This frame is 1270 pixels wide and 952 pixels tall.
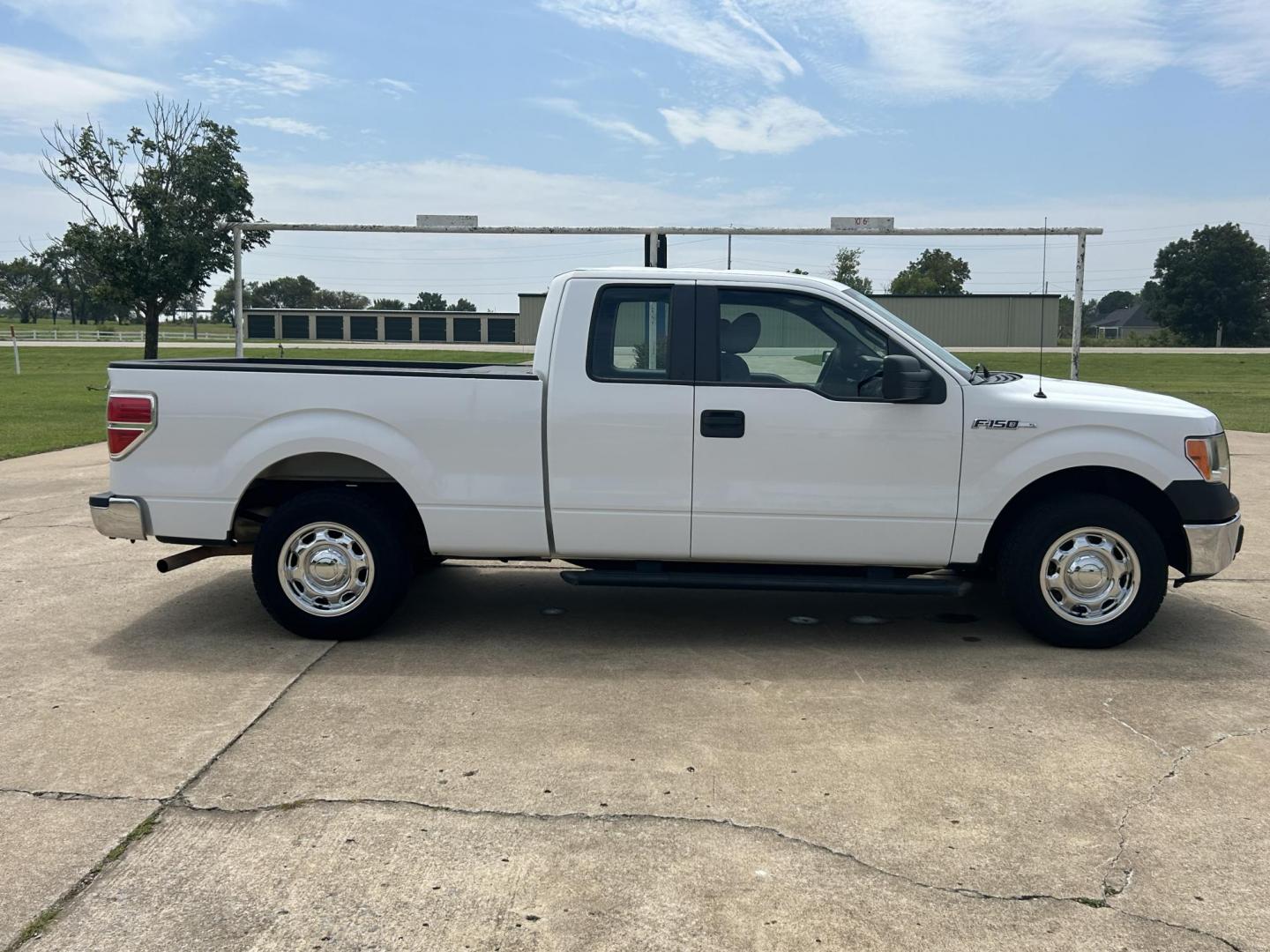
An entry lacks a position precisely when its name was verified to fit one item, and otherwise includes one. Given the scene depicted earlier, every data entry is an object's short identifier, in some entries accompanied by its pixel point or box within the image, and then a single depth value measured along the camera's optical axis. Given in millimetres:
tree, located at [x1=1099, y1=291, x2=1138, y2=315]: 136500
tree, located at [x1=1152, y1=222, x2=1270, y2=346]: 86688
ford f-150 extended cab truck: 5312
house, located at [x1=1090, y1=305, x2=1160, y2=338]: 116738
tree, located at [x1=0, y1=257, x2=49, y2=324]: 119875
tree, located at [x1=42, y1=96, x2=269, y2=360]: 16391
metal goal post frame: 13117
